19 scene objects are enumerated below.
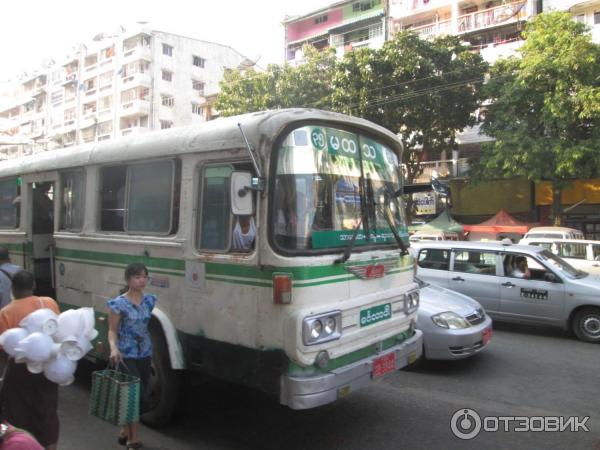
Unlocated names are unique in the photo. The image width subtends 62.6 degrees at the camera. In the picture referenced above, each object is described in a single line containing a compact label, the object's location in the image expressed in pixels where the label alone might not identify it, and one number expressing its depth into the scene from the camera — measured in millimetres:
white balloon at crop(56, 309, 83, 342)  2955
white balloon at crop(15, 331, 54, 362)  2812
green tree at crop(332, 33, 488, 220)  20766
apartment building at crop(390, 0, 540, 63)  25227
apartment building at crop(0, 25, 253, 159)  45250
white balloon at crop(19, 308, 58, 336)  2863
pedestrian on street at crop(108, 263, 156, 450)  3729
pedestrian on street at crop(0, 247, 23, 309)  4766
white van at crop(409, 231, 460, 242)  20422
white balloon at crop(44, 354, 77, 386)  2932
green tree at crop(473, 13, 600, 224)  17516
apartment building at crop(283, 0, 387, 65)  31828
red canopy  20770
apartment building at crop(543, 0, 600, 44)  22719
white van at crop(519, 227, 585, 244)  15812
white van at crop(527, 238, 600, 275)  11891
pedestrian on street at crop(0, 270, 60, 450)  3158
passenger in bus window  3781
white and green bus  3635
